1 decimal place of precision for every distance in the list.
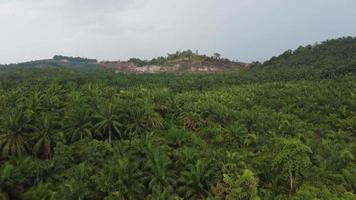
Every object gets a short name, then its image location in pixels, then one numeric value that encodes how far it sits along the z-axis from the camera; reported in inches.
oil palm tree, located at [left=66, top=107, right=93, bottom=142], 2036.2
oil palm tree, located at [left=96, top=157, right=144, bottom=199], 1529.3
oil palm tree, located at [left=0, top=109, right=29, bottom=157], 1861.5
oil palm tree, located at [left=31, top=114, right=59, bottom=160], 1930.4
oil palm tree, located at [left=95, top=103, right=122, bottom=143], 2077.8
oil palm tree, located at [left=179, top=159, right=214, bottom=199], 1605.6
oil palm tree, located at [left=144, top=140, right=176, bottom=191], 1606.8
